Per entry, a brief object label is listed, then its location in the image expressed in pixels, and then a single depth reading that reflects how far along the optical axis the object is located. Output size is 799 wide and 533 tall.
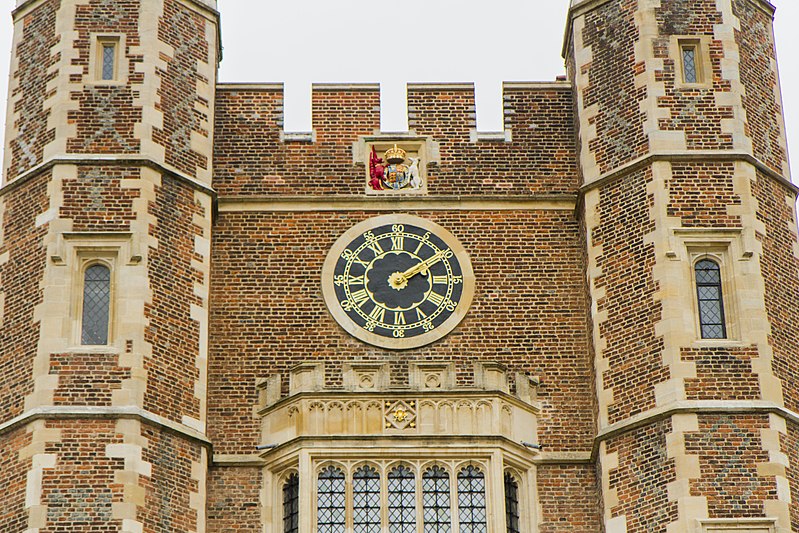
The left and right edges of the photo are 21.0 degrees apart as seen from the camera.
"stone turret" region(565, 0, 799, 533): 27.27
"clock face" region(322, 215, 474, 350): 29.62
